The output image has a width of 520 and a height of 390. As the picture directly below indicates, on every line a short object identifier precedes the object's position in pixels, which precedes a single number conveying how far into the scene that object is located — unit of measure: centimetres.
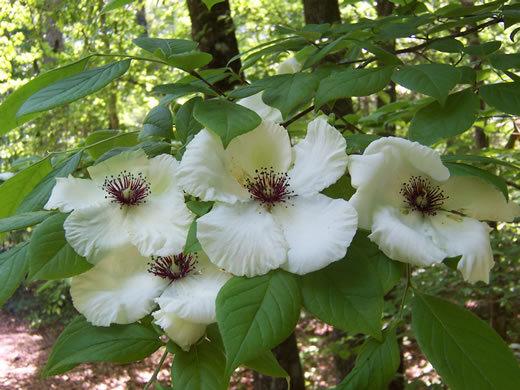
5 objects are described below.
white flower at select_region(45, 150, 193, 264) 31
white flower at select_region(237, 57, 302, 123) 35
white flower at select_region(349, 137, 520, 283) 29
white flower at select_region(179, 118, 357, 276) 28
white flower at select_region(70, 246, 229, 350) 30
